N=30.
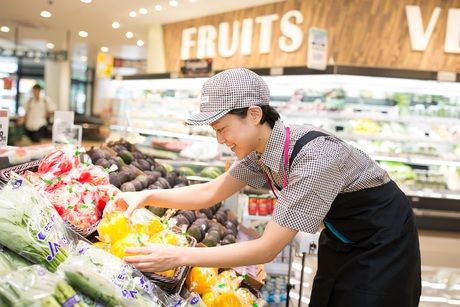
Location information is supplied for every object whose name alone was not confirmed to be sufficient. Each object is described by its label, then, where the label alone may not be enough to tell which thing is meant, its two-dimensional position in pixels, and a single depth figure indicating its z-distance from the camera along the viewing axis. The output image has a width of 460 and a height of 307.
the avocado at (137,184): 2.81
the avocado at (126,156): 3.46
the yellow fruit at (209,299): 1.92
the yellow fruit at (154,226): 1.95
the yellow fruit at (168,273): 1.70
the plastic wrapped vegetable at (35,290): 1.12
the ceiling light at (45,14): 13.43
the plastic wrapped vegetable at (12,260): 1.36
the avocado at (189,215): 2.78
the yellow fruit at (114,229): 1.78
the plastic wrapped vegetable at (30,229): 1.39
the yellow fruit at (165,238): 1.89
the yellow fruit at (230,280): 2.03
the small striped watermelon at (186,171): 5.12
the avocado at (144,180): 2.92
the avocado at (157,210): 2.74
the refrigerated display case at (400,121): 6.86
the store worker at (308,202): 1.62
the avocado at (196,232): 2.63
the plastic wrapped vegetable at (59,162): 2.32
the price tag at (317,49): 6.59
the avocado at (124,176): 2.83
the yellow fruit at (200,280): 1.98
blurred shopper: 12.71
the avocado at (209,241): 2.63
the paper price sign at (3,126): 2.51
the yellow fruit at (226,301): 1.93
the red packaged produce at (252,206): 3.77
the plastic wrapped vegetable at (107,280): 1.29
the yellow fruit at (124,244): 1.67
